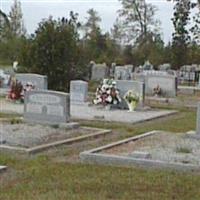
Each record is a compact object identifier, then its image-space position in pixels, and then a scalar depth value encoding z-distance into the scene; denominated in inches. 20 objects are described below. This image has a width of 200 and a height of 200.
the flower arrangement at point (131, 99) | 704.0
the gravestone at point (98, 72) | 1236.5
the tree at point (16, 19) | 1979.6
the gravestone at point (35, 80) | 766.5
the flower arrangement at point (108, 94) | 714.2
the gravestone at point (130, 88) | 727.7
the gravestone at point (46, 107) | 495.2
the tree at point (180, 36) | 1666.8
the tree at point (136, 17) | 2127.2
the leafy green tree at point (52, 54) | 853.5
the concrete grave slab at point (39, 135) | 404.8
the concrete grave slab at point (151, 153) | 348.8
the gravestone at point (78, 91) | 766.3
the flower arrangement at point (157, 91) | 909.2
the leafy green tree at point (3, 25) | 1826.6
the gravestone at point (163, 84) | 909.2
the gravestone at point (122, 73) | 1175.2
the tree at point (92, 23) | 2031.1
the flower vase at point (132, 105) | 708.7
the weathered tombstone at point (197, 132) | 458.9
